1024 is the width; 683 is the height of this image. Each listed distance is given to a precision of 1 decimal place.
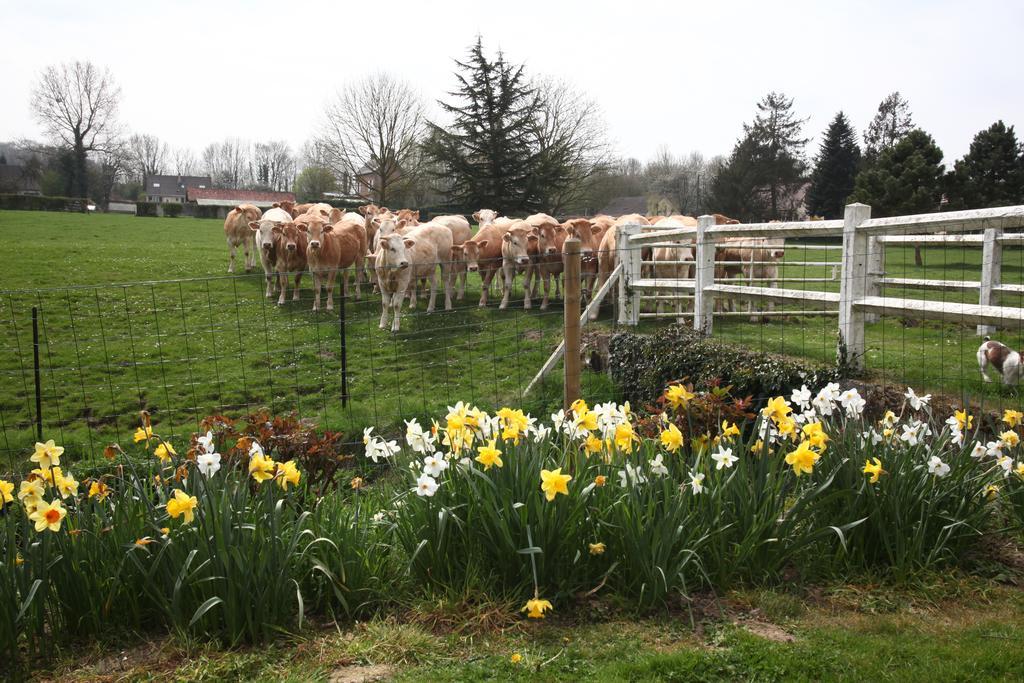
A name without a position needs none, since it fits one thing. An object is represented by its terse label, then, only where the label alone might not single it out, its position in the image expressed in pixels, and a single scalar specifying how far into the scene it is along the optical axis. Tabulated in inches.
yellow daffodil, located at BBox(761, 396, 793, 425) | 170.2
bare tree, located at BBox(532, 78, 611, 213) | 1706.4
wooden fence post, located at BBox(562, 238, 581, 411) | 231.6
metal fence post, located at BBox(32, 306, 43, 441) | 303.3
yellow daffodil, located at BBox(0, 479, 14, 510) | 149.9
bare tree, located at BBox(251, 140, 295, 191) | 3946.9
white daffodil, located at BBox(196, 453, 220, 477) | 148.2
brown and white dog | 292.8
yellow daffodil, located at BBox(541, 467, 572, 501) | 147.8
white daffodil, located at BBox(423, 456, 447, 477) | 157.6
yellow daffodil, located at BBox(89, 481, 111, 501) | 156.9
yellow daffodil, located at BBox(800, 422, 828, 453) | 160.9
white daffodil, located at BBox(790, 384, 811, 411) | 179.5
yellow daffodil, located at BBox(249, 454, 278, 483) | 155.8
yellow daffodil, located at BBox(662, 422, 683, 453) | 167.9
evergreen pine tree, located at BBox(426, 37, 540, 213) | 1685.5
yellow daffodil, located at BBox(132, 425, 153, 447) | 163.8
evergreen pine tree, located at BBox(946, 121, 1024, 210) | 1254.9
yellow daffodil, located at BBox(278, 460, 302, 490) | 157.2
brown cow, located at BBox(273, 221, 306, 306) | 696.4
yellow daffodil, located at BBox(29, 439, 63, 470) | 149.1
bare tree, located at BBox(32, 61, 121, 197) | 2412.6
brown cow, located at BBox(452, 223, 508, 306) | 643.5
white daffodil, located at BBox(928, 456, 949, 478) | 167.0
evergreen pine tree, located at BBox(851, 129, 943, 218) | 1250.0
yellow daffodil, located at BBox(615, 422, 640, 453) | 167.8
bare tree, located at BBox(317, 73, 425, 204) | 1984.7
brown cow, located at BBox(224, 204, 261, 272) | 830.5
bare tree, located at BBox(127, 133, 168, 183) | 3700.8
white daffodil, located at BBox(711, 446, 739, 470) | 161.5
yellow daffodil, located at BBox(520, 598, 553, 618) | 141.9
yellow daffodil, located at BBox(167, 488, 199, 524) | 138.9
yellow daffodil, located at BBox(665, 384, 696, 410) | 181.6
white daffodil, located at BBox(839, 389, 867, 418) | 183.0
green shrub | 284.4
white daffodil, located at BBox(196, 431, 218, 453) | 156.7
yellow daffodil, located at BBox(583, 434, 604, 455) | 172.7
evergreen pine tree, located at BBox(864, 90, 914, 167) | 2342.5
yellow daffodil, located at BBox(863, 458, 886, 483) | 162.1
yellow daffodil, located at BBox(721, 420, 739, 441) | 171.8
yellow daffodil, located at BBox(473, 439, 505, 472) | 156.0
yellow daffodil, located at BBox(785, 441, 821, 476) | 156.6
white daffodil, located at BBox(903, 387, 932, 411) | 183.6
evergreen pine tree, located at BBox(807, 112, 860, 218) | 1932.8
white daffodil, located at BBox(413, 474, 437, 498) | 154.8
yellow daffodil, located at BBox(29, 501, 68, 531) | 139.2
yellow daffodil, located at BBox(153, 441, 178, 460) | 163.8
